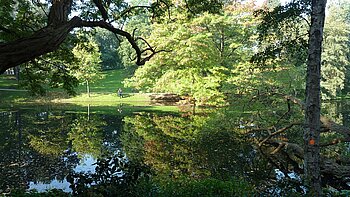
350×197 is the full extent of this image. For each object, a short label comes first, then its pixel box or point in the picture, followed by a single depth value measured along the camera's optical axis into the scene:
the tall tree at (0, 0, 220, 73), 3.49
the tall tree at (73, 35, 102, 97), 36.72
